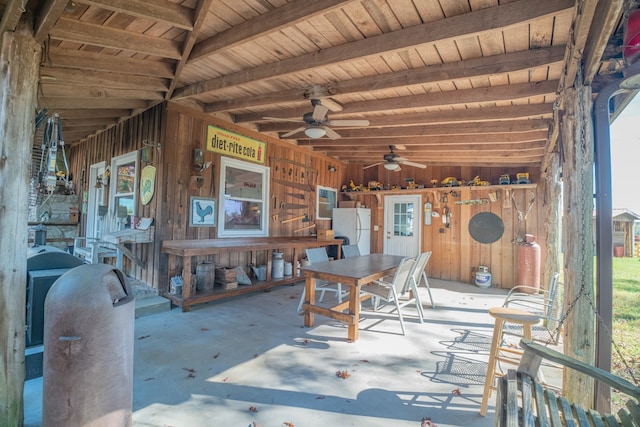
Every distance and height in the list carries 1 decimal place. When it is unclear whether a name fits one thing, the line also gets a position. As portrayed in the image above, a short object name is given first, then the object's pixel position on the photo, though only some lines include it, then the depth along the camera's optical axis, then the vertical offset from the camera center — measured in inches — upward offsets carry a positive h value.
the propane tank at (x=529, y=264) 232.2 -28.0
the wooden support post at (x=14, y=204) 69.8 +3.3
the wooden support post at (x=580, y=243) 81.9 -4.1
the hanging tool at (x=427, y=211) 291.8 +13.8
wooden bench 54.2 -32.9
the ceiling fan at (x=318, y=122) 149.4 +51.9
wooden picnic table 135.8 -24.8
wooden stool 86.0 -31.5
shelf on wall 250.7 +32.8
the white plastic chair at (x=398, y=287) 142.9 -30.4
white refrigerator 302.5 -0.9
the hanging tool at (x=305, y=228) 276.5 -4.1
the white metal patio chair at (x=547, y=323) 124.5 -48.6
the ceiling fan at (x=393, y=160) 228.6 +48.1
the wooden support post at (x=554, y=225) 159.8 +1.4
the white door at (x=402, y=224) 300.4 +1.0
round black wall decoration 263.6 -0.5
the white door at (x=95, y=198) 241.4 +17.9
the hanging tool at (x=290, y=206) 259.5 +15.1
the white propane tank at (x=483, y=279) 257.8 -43.5
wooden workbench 167.6 -19.2
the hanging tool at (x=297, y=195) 266.3 +24.8
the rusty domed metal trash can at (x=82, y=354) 62.9 -27.9
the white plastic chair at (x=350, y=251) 215.7 -19.0
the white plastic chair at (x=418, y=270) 160.6 -24.7
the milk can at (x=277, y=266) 234.1 -32.6
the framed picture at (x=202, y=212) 193.5 +6.1
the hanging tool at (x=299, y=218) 263.5 +4.2
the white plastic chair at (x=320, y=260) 177.8 -22.1
